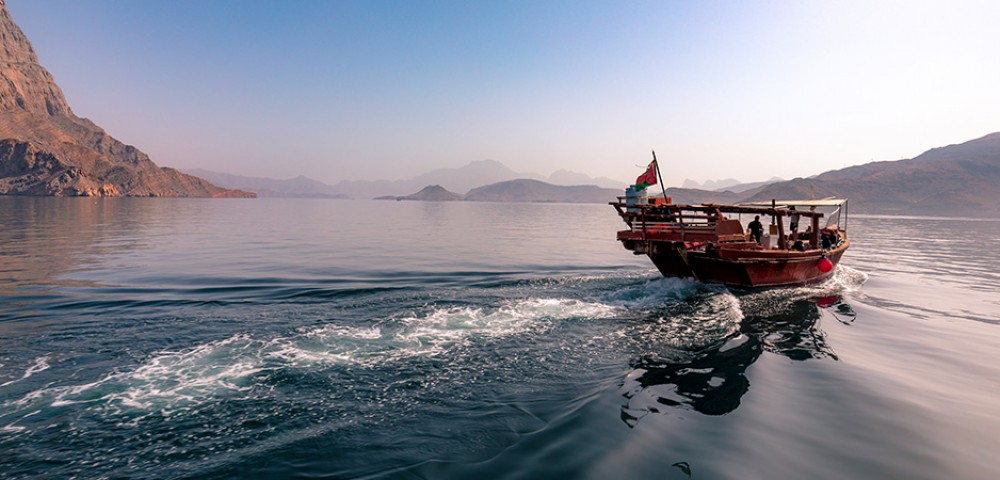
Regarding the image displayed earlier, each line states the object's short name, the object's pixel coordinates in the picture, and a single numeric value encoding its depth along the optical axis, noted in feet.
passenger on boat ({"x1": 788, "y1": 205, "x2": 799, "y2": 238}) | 82.96
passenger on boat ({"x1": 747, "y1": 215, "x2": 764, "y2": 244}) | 74.74
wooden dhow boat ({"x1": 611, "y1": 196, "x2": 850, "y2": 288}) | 66.64
